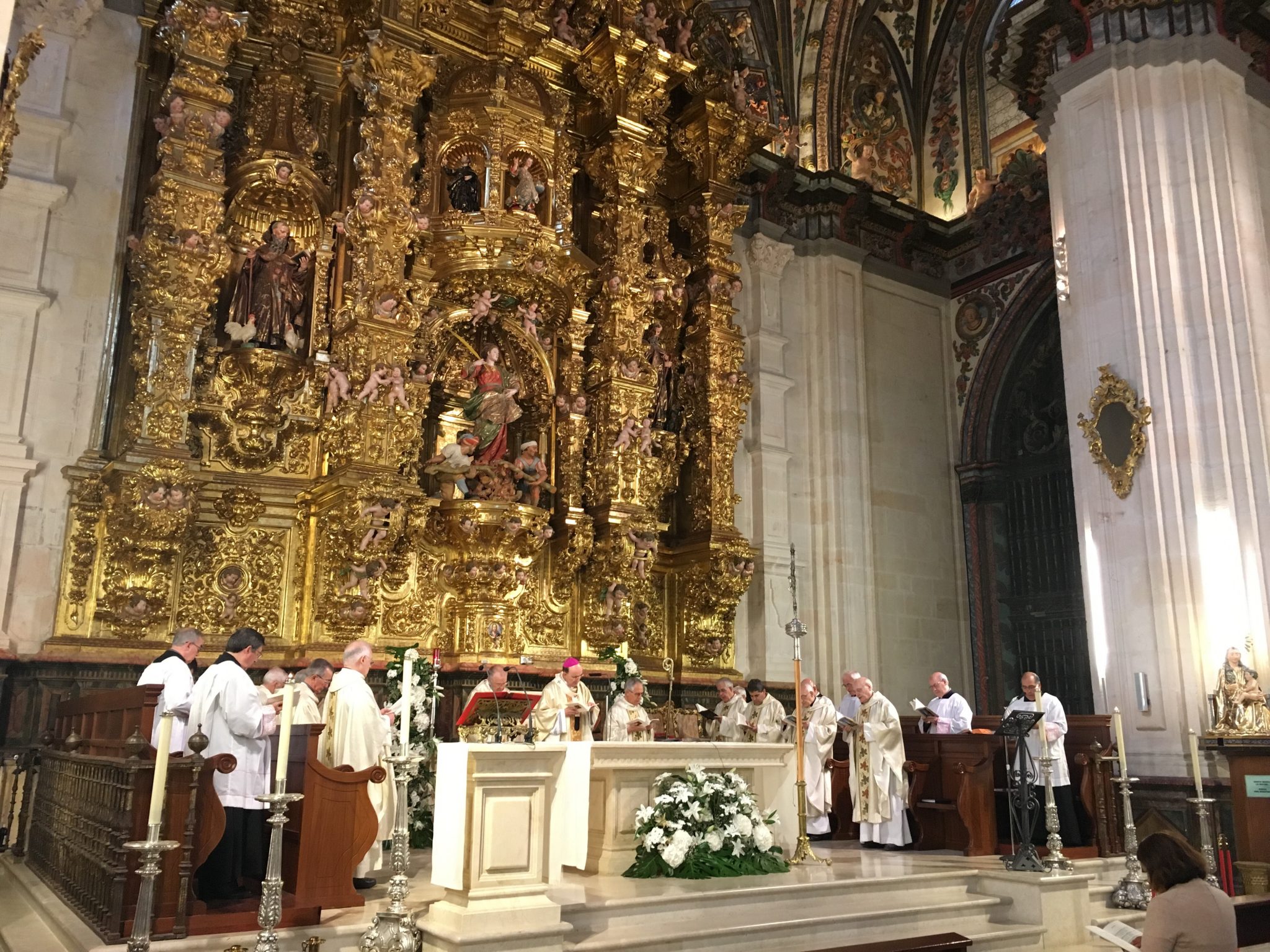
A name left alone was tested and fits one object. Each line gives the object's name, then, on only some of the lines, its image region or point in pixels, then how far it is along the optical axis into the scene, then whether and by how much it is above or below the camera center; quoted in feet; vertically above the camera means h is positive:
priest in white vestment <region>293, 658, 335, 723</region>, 24.77 +0.44
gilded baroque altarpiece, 34.65 +13.73
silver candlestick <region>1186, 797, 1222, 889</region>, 28.78 -3.23
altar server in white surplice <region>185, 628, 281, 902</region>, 21.06 -0.67
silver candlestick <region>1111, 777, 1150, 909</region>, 27.63 -4.44
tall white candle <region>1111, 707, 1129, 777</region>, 28.74 -0.67
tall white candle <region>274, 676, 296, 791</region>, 17.43 -0.40
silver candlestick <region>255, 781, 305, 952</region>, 17.01 -2.83
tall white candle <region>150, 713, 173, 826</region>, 15.84 -1.01
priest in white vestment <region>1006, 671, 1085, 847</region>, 31.53 -1.52
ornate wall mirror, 38.78 +10.48
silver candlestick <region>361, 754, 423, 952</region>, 18.63 -3.67
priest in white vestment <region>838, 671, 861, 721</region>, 41.52 +0.13
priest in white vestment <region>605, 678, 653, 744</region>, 34.07 -0.19
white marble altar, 27.40 -1.84
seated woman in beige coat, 13.70 -2.54
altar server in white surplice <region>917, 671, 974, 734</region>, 35.63 +0.01
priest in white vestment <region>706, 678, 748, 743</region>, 39.55 -0.20
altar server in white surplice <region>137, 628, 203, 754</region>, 21.93 +0.64
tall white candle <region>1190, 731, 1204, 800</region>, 28.96 -1.48
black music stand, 27.73 -2.20
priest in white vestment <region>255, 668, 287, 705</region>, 22.95 +0.50
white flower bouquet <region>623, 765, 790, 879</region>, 26.05 -3.04
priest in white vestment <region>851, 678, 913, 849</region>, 33.45 -2.06
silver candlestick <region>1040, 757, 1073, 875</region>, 27.37 -3.33
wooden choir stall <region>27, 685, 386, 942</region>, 18.76 -2.32
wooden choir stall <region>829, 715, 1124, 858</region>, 31.45 -2.40
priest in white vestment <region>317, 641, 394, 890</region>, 24.34 -0.47
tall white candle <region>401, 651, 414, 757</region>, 19.19 +0.22
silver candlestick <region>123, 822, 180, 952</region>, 15.53 -2.64
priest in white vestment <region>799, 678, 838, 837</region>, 36.37 -1.50
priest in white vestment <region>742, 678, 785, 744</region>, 38.37 -0.27
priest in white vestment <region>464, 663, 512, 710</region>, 32.22 +0.85
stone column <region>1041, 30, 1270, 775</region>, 36.70 +13.37
